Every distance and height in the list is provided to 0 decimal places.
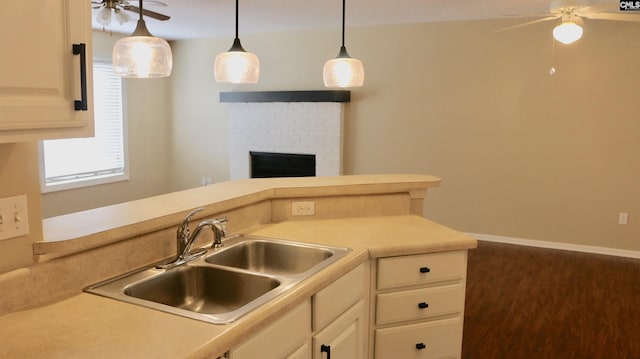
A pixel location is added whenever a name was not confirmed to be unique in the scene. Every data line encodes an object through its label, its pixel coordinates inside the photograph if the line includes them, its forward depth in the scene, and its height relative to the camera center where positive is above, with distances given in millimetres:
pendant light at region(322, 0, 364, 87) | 2718 +289
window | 5992 -382
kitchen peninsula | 1361 -524
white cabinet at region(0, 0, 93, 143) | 1171 +121
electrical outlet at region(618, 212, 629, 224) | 5195 -882
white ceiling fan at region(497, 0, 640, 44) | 3797 +897
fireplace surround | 6277 -26
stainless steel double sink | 1677 -568
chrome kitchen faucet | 1988 -449
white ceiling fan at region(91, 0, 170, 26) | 3744 +841
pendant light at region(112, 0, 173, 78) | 2042 +266
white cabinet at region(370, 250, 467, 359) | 2279 -816
